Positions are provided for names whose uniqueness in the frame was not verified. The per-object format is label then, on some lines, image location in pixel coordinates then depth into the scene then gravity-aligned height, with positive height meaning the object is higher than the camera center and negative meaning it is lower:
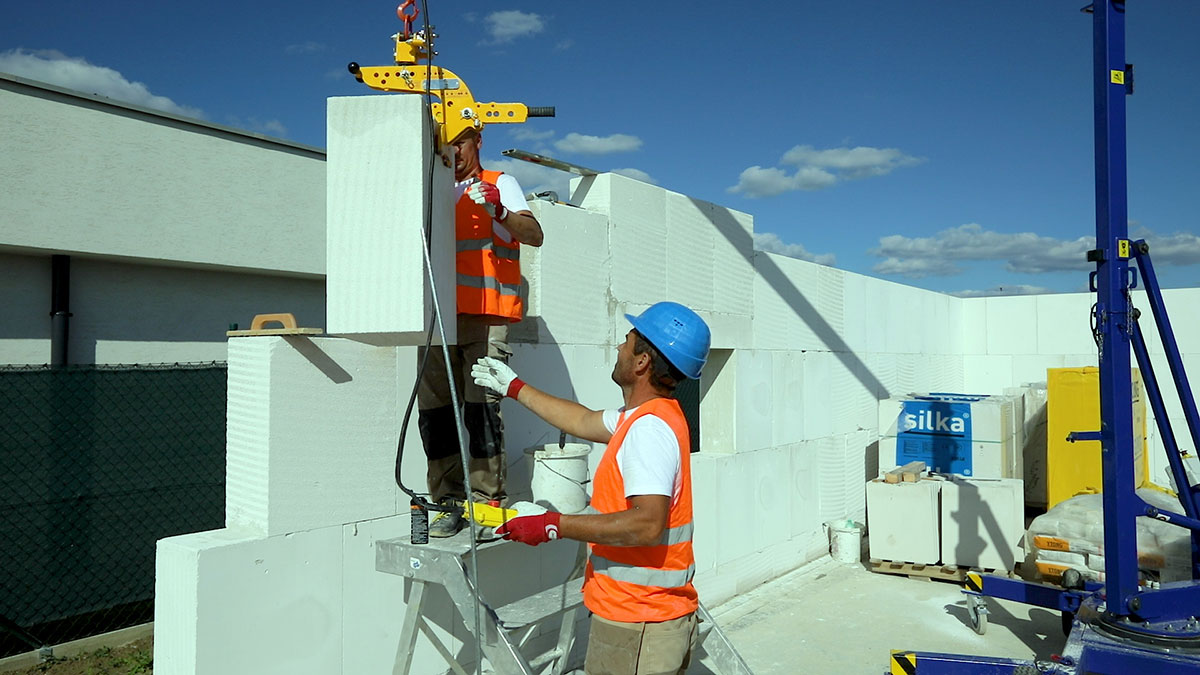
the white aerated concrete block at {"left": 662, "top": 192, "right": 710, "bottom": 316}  5.66 +0.71
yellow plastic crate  7.80 -0.80
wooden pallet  6.93 -1.93
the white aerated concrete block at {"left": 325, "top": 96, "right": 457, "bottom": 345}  2.63 +0.45
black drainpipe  6.59 +0.34
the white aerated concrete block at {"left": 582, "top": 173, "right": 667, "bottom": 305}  4.98 +0.74
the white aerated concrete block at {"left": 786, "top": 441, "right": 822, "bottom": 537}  7.12 -1.28
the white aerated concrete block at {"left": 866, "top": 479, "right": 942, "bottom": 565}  7.09 -1.53
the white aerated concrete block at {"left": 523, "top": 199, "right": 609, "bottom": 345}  4.34 +0.42
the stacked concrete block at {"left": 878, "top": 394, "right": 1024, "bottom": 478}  7.91 -0.86
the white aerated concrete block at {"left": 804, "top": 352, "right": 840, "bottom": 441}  7.47 -0.44
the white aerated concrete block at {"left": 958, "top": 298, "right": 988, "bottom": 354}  12.73 +0.37
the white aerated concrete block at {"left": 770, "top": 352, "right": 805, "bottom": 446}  6.89 -0.43
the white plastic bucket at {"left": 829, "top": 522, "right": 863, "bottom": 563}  7.48 -1.80
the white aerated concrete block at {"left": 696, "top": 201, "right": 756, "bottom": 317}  6.21 +0.71
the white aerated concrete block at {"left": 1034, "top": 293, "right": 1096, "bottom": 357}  11.86 +0.39
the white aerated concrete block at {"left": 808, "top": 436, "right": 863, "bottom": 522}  7.64 -1.26
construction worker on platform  3.20 +0.03
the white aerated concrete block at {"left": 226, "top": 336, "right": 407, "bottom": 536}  2.89 -0.32
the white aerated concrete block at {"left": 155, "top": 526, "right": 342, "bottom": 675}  2.67 -0.90
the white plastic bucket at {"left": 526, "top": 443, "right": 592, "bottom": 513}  3.36 -0.55
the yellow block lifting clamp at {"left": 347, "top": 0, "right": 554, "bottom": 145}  2.83 +0.94
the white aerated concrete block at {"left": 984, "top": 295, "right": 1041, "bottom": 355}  12.29 +0.39
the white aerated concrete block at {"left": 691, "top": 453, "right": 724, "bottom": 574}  5.69 -1.16
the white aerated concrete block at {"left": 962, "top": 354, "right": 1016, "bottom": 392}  12.54 -0.36
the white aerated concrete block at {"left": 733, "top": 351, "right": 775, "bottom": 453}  6.32 -0.41
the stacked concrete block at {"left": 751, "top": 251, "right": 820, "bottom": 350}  6.81 +0.39
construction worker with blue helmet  2.29 -0.50
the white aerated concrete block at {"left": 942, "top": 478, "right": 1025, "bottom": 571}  6.92 -1.51
